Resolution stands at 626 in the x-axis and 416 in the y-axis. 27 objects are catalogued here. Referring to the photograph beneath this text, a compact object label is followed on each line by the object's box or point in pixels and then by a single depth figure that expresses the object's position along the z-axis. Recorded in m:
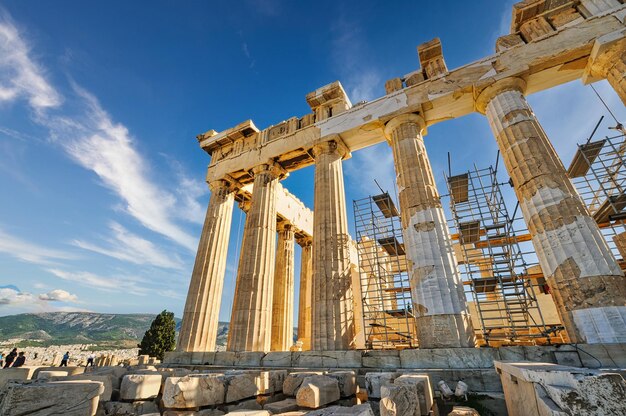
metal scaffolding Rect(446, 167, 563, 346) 9.09
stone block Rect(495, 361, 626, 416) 2.03
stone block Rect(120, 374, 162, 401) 4.66
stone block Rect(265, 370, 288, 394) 5.64
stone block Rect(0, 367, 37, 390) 5.99
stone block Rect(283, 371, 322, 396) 5.41
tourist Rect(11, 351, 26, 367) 13.48
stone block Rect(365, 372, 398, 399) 4.58
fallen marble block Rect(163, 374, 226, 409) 4.20
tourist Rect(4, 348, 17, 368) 15.21
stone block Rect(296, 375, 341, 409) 4.25
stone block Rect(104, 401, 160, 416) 4.36
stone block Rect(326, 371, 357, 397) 5.21
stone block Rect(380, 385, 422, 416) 3.15
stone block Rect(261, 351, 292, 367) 9.44
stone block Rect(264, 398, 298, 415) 4.11
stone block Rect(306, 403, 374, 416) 2.99
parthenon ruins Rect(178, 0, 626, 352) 7.51
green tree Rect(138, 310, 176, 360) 26.22
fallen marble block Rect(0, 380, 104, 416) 3.10
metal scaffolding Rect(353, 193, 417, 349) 11.04
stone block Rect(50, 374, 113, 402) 4.49
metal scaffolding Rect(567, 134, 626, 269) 9.38
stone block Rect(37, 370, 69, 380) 5.41
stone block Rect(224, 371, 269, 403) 4.83
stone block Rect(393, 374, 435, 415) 3.63
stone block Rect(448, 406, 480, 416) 3.23
